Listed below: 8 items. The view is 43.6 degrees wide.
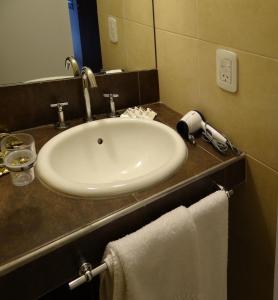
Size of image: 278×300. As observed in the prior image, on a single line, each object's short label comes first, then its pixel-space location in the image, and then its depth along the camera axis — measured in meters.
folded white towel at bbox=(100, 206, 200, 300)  0.83
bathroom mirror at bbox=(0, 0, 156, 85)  1.16
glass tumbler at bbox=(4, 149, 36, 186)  0.95
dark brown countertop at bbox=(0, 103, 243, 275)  0.79
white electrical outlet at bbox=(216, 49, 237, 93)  1.00
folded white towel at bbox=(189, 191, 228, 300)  0.96
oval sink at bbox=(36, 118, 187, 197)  1.11
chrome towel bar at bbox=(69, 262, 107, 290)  0.81
